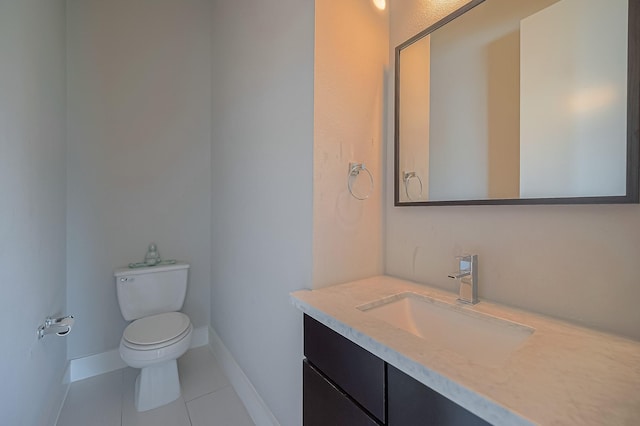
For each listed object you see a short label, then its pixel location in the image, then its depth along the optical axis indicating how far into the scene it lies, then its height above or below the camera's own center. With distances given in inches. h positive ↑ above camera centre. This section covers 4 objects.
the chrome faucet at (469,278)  36.4 -9.2
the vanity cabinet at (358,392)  21.8 -17.9
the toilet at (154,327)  59.7 -29.5
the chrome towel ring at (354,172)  47.2 +7.0
